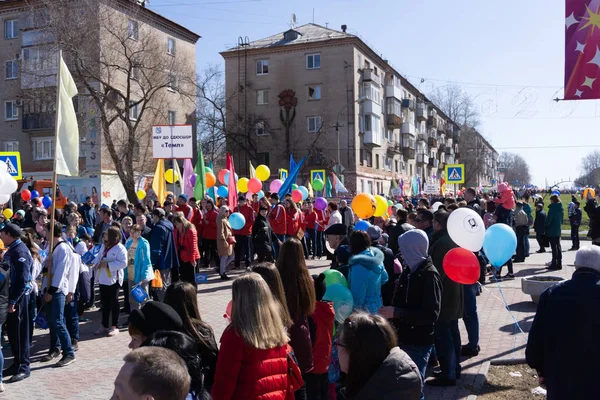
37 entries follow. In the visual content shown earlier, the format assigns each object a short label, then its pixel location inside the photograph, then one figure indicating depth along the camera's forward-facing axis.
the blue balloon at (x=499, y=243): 7.00
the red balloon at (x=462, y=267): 5.80
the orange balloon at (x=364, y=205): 11.05
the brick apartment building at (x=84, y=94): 28.97
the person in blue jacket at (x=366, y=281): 5.29
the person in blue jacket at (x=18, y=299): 6.68
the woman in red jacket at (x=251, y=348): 3.28
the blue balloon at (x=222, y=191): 20.59
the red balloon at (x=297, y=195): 19.29
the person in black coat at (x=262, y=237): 12.50
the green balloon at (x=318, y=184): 23.69
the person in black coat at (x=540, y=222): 17.33
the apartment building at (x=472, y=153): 72.81
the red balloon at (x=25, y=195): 19.39
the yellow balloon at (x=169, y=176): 18.49
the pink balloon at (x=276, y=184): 22.19
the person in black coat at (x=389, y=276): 6.81
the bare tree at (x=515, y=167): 133.75
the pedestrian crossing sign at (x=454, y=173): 19.31
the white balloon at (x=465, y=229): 6.29
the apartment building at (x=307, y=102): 47.28
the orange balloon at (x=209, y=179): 19.67
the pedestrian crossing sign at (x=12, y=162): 14.05
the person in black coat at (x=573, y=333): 3.75
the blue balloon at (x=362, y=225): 8.53
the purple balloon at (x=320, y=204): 17.95
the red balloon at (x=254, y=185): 18.67
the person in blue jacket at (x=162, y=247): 10.18
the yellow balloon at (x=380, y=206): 11.73
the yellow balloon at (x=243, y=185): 20.44
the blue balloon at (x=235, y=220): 14.22
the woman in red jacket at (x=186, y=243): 10.91
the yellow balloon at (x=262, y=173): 19.62
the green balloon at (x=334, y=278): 5.07
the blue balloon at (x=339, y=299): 5.00
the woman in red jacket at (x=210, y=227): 15.03
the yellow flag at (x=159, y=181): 14.74
